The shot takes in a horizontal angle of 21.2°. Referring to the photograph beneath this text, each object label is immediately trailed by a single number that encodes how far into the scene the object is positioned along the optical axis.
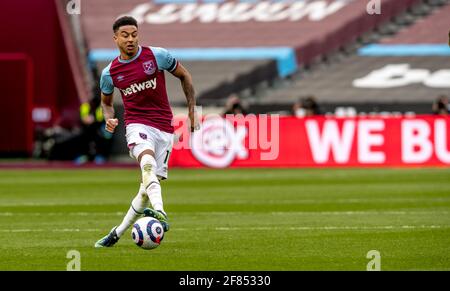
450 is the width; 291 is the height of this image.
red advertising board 29.02
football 11.16
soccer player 11.98
